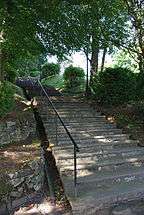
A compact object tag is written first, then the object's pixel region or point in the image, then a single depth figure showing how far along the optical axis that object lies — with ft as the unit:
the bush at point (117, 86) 19.09
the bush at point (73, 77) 27.69
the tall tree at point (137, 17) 20.02
